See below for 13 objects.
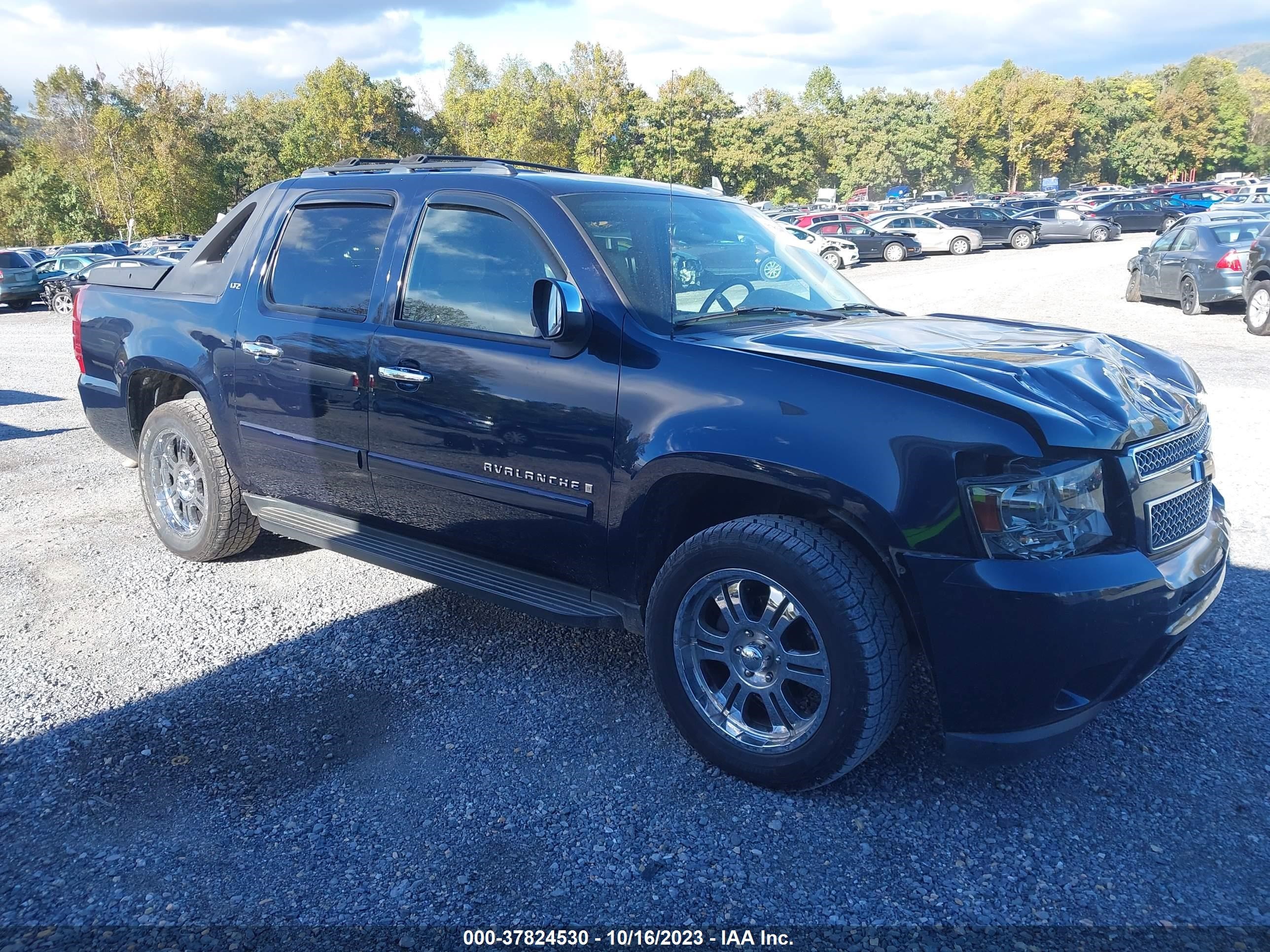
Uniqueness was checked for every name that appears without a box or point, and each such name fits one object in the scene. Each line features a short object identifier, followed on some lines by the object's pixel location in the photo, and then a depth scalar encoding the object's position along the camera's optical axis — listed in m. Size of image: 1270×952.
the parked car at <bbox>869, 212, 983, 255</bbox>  33.00
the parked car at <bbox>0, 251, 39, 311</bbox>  24.08
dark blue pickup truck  2.64
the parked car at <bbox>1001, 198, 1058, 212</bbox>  44.79
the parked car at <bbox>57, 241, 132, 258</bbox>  29.72
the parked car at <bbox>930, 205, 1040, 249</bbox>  34.41
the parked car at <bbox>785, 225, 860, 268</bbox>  28.61
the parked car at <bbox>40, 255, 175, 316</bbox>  23.48
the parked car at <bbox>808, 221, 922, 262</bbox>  31.73
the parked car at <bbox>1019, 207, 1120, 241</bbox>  37.41
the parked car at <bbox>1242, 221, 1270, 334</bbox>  12.81
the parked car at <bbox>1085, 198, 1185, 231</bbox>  40.47
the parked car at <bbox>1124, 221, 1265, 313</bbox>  14.84
